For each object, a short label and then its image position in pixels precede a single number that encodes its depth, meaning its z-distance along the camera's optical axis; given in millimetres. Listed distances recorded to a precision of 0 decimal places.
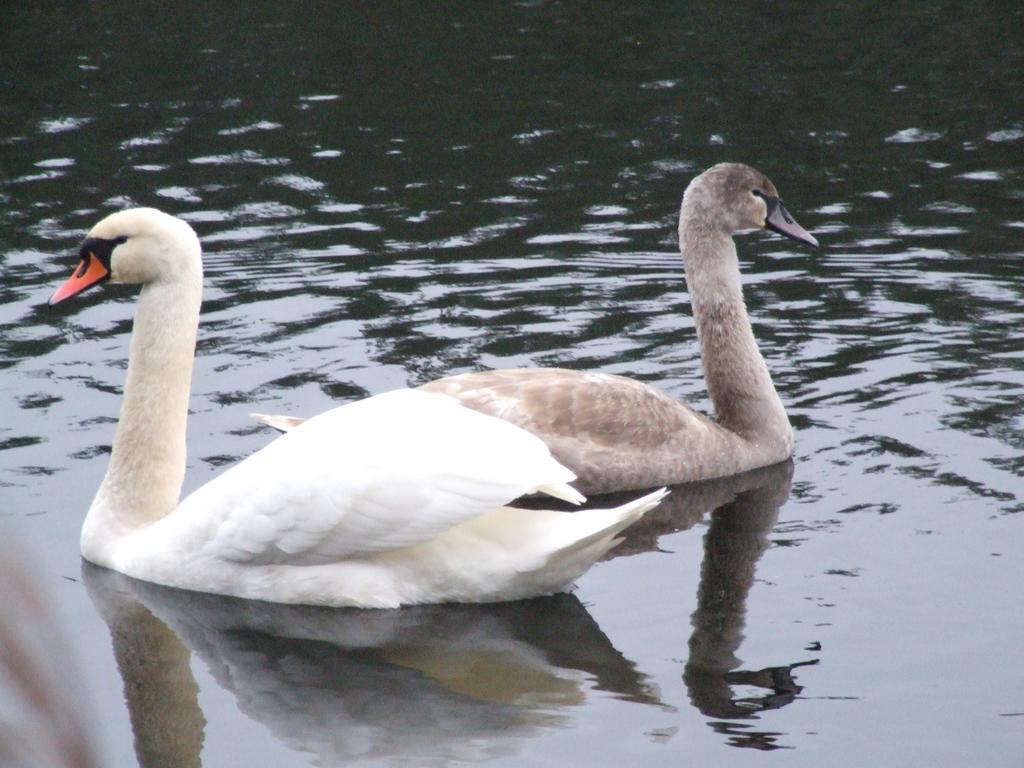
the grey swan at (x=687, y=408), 14312
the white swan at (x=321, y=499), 11148
